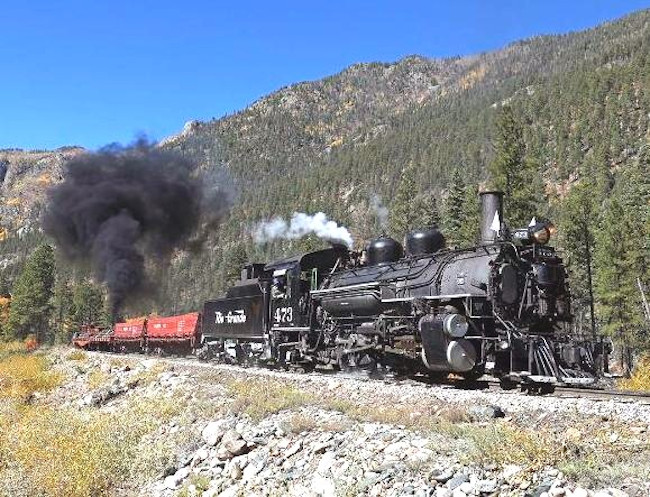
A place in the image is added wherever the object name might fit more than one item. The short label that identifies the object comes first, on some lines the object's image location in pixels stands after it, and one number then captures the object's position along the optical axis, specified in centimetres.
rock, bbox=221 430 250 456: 1024
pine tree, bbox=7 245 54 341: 6588
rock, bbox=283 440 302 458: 943
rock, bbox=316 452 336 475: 835
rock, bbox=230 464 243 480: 963
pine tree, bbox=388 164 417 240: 4628
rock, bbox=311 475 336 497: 768
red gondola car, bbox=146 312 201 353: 3309
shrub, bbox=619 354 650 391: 1671
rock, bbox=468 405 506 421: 862
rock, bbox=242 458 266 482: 939
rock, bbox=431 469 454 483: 676
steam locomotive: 1193
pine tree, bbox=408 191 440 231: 4197
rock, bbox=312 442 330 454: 902
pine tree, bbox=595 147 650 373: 3188
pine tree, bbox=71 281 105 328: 7956
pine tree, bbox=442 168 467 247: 3822
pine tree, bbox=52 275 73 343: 8606
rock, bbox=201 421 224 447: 1145
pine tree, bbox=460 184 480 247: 3306
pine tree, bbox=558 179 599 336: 3722
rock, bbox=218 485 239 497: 909
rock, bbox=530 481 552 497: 587
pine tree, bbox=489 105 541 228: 2738
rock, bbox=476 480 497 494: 628
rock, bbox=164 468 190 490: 1050
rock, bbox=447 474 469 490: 656
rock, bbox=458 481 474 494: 637
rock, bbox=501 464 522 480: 632
